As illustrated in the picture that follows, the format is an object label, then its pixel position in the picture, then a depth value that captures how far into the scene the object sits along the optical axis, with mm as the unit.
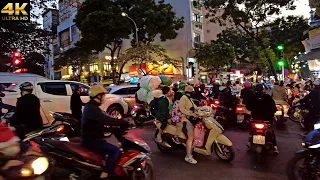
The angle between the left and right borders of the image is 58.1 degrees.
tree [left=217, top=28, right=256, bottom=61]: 41875
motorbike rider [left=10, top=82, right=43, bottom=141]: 5320
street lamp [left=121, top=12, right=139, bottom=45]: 23906
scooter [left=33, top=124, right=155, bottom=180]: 3973
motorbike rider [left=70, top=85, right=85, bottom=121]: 8609
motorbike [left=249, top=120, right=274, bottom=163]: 5879
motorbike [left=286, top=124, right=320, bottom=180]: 4121
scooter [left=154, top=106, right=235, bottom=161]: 6090
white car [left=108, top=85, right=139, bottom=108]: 13984
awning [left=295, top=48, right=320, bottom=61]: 11977
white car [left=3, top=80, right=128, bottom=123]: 9836
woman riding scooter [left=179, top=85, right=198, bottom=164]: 6152
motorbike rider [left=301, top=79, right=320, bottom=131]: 7827
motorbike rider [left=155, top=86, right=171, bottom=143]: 6852
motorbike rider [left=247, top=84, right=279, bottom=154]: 6238
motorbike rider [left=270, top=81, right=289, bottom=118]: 10605
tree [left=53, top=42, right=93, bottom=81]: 28734
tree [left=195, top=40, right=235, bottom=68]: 34031
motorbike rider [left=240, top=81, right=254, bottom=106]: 9641
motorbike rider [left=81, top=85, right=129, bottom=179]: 4051
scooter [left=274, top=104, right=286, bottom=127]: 10242
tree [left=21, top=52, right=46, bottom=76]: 41469
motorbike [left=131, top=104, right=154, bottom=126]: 11516
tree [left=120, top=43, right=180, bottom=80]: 25078
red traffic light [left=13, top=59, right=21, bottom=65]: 17219
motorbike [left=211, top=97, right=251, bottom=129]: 9828
